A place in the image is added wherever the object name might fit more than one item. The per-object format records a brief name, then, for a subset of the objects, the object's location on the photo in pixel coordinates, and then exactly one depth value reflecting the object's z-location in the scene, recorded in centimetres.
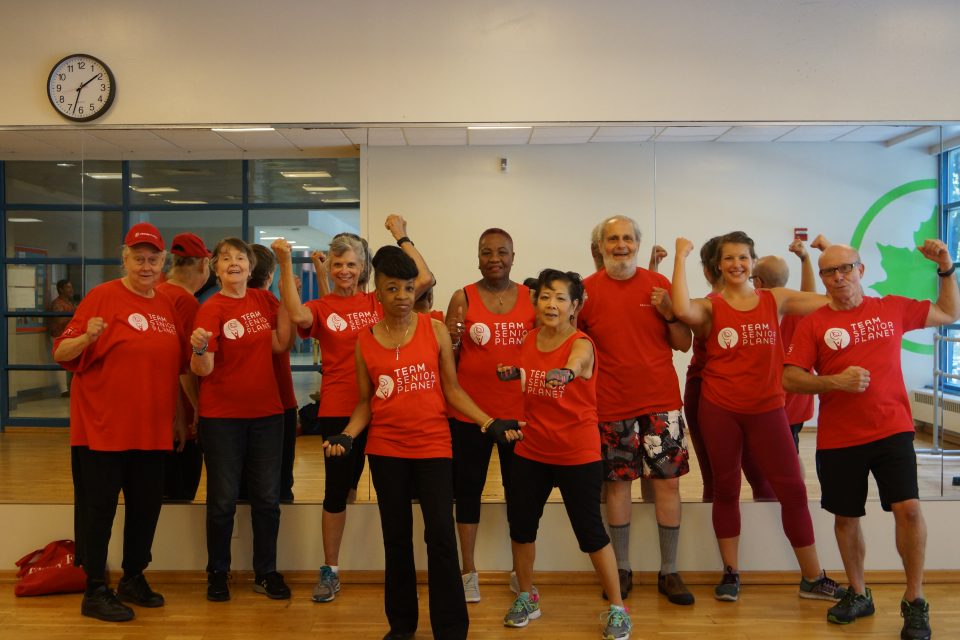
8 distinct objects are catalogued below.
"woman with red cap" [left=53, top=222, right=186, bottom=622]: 331
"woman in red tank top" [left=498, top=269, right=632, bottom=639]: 304
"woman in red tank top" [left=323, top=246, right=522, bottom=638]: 287
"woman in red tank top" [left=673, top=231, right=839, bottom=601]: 350
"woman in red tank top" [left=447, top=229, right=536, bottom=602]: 346
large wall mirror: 400
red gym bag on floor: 364
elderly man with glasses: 312
